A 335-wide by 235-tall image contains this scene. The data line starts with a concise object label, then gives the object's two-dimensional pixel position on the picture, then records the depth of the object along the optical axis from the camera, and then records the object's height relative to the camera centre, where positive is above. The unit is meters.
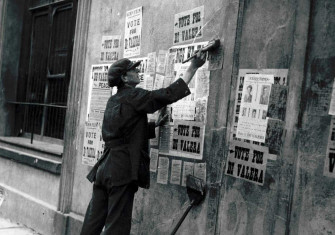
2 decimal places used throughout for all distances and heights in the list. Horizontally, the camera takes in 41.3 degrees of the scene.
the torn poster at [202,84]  4.02 +0.20
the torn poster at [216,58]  3.88 +0.43
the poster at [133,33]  4.91 +0.74
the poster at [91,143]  5.42 -0.59
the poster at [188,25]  4.13 +0.76
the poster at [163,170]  4.41 -0.68
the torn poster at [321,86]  3.03 +0.22
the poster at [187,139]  4.05 -0.32
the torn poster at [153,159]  4.55 -0.59
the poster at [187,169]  4.11 -0.60
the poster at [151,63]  4.64 +0.40
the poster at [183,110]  4.14 -0.05
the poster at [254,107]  3.45 +0.03
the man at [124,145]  3.63 -0.40
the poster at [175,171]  4.25 -0.65
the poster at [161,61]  4.50 +0.42
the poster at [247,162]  3.43 -0.41
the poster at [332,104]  2.98 +0.10
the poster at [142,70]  4.76 +0.32
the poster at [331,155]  2.97 -0.24
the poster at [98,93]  5.36 +0.04
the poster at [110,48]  5.24 +0.58
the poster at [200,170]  3.97 -0.58
